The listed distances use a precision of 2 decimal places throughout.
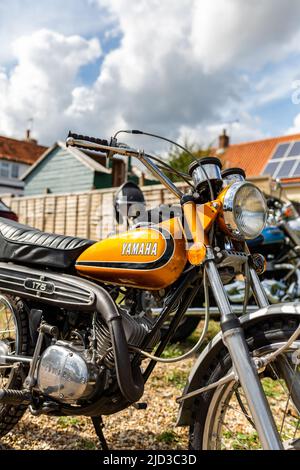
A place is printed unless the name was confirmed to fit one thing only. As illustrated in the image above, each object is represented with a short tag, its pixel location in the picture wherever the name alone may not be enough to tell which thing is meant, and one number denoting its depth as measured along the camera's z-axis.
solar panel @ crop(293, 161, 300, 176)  13.40
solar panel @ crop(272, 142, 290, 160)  16.02
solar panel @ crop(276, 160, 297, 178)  14.21
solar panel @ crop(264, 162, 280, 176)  14.82
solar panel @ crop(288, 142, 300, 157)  14.89
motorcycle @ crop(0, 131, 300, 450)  1.48
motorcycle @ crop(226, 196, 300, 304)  4.27
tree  12.01
